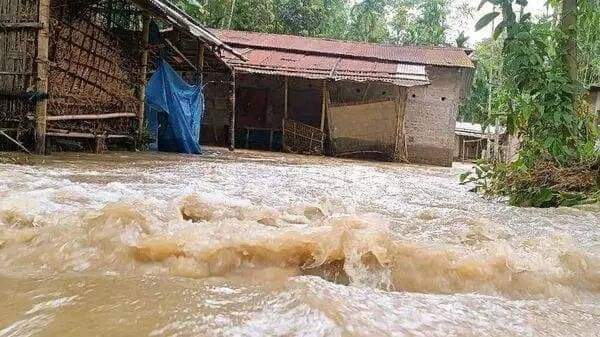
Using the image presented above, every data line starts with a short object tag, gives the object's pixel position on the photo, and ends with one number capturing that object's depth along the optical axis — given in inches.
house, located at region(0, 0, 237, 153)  295.1
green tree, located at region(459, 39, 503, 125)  899.4
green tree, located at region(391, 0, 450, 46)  1002.7
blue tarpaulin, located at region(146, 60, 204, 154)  422.6
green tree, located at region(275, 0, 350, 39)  844.0
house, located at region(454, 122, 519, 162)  857.5
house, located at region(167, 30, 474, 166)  549.6
